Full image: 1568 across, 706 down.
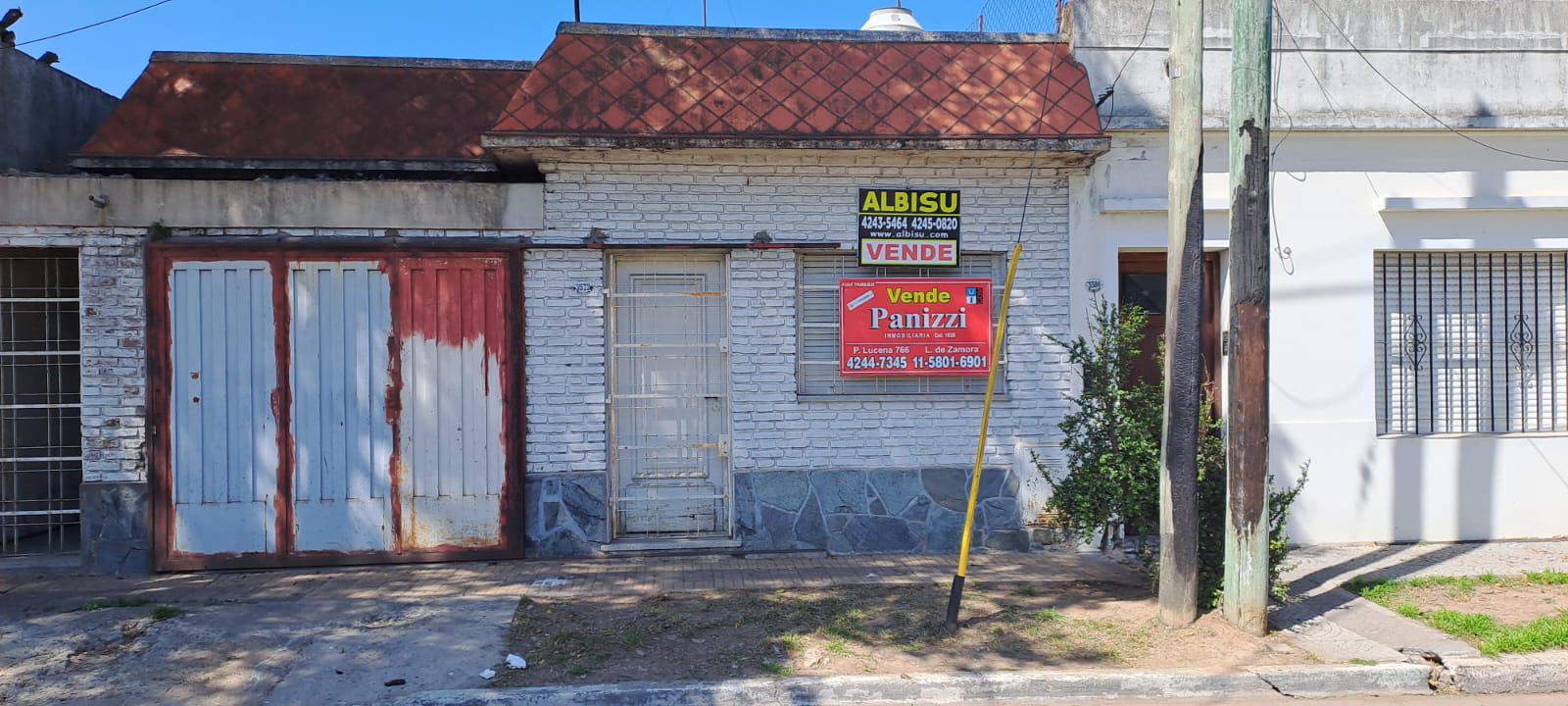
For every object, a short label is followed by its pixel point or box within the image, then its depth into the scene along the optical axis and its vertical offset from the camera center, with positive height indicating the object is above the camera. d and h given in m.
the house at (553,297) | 7.84 +0.42
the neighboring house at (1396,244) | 8.52 +0.84
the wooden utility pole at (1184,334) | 6.05 +0.06
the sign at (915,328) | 8.38 +0.15
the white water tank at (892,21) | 11.08 +3.59
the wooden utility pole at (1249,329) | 5.96 +0.09
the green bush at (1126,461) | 6.32 -0.73
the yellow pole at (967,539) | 6.04 -1.16
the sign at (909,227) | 8.38 +0.98
